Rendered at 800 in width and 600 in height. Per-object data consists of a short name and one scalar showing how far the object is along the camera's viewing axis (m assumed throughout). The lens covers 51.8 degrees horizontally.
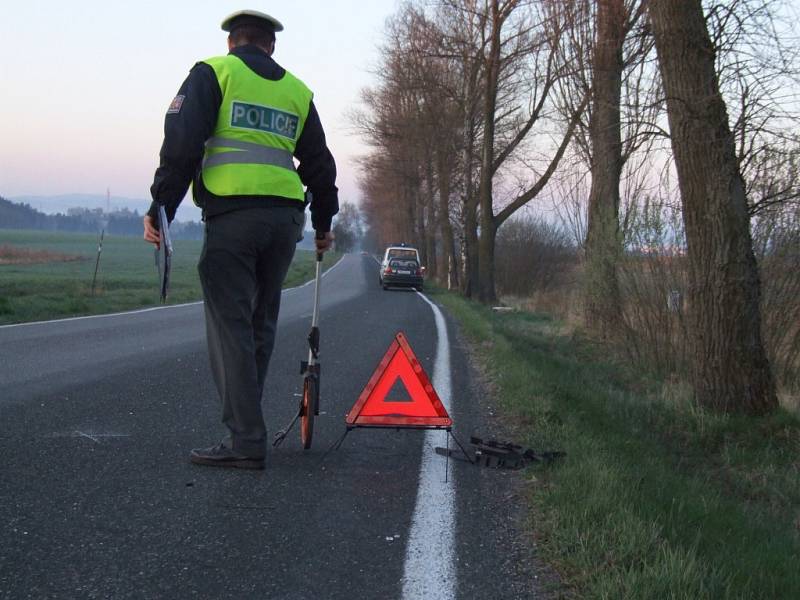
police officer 3.91
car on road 33.34
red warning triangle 4.56
